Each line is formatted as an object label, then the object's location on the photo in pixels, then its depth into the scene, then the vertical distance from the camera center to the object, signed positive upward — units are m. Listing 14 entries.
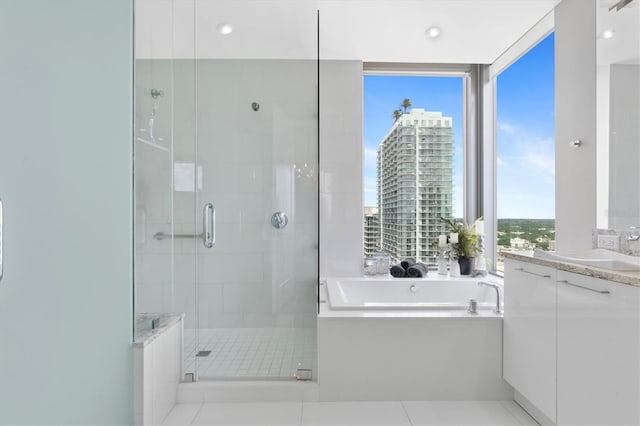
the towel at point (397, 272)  3.06 -0.53
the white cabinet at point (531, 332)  1.58 -0.60
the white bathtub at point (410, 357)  1.95 -0.82
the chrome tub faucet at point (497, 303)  2.04 -0.54
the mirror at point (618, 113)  1.72 +0.54
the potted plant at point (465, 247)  3.08 -0.31
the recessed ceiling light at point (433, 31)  2.63 +1.42
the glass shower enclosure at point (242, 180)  2.21 +0.23
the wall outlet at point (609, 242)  1.80 -0.15
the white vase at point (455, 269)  3.06 -0.50
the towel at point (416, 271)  3.03 -0.52
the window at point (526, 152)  2.60 +0.52
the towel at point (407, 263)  3.14 -0.46
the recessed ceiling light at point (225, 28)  2.47 +1.34
